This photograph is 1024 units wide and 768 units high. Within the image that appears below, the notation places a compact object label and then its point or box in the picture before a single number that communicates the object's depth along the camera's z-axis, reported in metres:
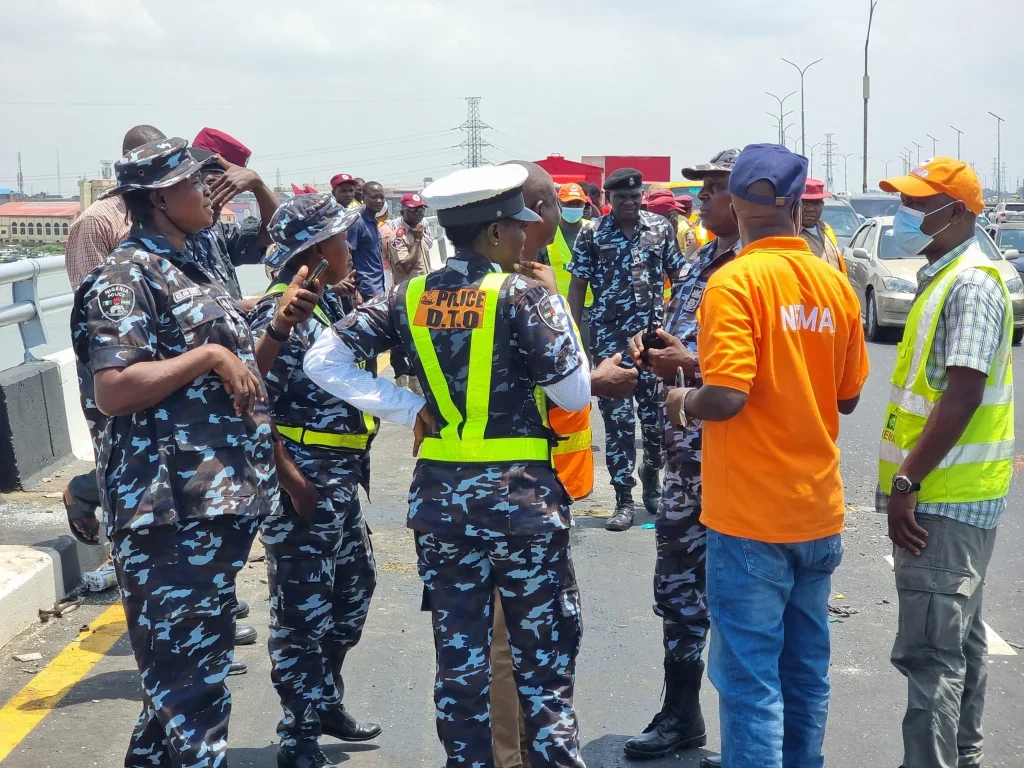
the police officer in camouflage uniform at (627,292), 7.17
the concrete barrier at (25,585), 4.84
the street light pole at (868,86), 45.95
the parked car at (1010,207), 36.91
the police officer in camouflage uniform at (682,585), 3.96
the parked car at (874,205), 25.52
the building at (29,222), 28.53
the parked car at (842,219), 21.25
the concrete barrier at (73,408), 6.88
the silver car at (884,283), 14.89
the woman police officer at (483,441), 3.06
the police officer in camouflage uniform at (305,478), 3.74
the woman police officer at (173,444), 3.00
